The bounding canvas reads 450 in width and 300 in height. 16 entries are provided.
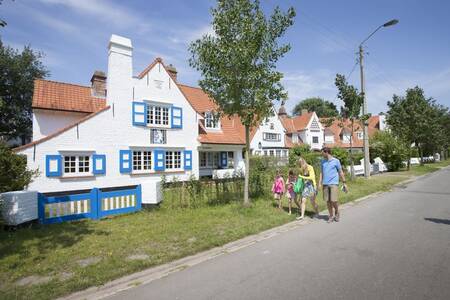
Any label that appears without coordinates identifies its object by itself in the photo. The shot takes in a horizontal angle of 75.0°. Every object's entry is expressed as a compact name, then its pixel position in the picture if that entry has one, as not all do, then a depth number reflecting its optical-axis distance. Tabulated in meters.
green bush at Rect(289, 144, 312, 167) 31.18
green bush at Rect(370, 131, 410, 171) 31.17
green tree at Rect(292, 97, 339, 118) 74.45
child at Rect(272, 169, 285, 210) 10.12
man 8.07
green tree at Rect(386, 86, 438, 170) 33.38
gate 8.47
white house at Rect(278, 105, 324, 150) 45.09
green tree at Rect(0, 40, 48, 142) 31.28
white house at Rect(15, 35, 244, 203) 14.98
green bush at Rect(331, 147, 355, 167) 26.13
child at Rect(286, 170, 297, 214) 9.65
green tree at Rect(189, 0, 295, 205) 9.38
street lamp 18.64
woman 8.72
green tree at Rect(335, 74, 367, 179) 18.27
